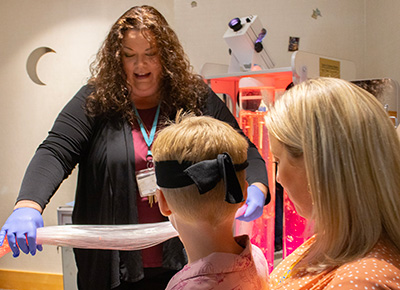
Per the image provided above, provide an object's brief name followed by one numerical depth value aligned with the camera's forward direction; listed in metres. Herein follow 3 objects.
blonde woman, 0.77
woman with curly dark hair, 1.63
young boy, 0.90
